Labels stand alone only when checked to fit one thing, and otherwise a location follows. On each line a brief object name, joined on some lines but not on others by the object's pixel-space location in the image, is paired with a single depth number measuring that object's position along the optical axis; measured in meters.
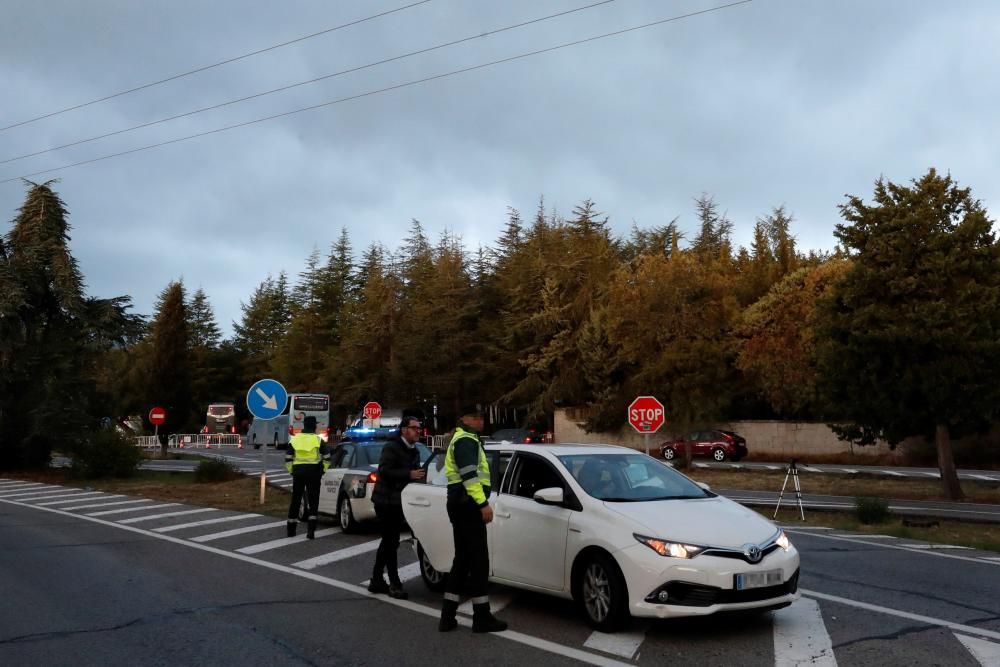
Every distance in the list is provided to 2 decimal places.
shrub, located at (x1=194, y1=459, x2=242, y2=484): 26.55
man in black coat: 8.60
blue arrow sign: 17.78
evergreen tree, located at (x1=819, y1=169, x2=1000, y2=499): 21.73
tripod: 17.55
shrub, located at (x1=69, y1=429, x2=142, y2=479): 29.11
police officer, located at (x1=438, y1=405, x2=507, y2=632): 7.11
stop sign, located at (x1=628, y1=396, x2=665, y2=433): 22.77
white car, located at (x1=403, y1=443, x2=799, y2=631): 6.54
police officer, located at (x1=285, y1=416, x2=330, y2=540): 13.11
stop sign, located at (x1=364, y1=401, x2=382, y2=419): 32.75
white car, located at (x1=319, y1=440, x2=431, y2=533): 13.70
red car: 39.91
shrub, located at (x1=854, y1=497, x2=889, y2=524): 16.95
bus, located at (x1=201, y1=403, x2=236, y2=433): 79.81
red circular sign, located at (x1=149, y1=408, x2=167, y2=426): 44.41
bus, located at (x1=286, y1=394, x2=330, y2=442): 45.09
